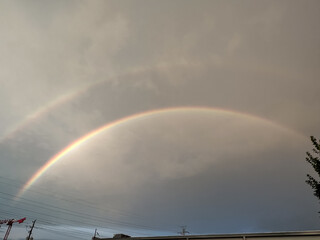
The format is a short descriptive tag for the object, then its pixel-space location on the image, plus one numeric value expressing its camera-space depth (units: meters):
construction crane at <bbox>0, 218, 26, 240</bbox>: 52.53
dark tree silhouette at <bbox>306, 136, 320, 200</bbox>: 12.35
